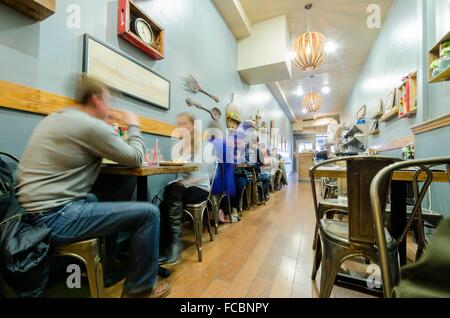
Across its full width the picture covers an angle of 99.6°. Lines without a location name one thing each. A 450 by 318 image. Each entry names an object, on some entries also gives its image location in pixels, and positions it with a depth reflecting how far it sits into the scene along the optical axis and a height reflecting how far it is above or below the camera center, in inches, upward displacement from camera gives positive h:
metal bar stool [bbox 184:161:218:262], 60.3 -17.5
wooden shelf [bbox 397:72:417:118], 90.6 +34.9
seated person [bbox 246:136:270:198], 134.7 +2.4
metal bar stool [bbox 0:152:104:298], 32.4 -17.0
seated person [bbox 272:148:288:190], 213.8 -11.8
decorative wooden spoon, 97.7 +30.9
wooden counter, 282.8 +0.2
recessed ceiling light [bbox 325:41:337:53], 160.6 +101.7
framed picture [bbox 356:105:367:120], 189.4 +54.1
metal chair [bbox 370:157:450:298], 18.0 -4.9
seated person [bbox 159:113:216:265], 58.7 -10.4
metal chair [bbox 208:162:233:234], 80.2 -18.5
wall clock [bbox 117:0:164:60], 63.0 +47.7
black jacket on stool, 26.7 -13.9
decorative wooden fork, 97.0 +40.3
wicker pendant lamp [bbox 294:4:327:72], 112.2 +68.3
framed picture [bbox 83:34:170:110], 55.0 +29.5
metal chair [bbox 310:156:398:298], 31.7 -11.1
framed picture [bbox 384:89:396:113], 116.0 +40.4
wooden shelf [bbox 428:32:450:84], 62.1 +41.7
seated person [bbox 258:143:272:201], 142.9 -10.2
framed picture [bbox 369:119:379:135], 152.8 +30.7
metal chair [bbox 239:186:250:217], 121.6 -23.7
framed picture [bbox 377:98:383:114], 138.9 +42.5
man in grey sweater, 32.0 -4.9
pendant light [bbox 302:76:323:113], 205.7 +67.2
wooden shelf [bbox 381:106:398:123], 112.3 +31.5
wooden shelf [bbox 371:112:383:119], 139.5 +37.5
